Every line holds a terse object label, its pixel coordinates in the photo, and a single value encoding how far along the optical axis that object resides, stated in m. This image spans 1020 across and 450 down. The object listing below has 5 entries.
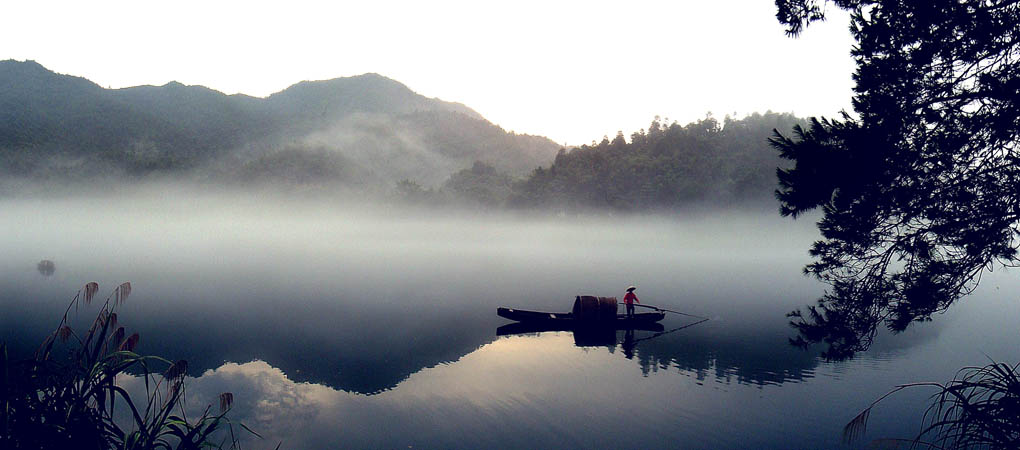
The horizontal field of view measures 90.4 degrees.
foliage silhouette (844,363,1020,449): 4.79
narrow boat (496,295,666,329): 24.70
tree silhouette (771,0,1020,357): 8.75
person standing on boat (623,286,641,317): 25.84
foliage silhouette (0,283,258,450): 4.68
